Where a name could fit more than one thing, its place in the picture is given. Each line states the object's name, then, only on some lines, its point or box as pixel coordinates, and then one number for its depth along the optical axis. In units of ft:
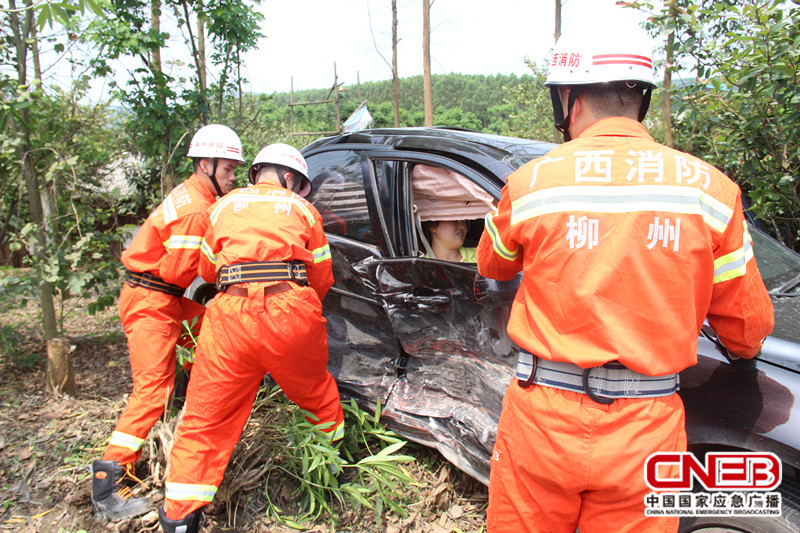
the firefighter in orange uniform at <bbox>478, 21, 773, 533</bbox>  4.67
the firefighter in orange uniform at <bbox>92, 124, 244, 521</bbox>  9.37
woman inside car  10.02
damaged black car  7.97
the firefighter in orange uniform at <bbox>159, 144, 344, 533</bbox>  8.23
